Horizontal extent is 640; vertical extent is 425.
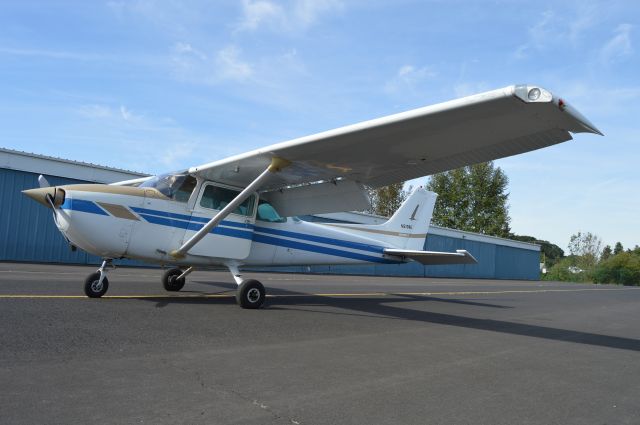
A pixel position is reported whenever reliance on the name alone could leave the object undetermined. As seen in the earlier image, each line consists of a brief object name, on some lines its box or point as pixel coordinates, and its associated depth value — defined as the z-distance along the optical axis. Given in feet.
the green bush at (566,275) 193.98
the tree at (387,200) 185.26
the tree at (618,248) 463.34
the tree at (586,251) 280.10
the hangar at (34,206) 65.36
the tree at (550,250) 418.61
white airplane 21.61
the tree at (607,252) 360.89
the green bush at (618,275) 187.52
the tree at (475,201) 220.64
